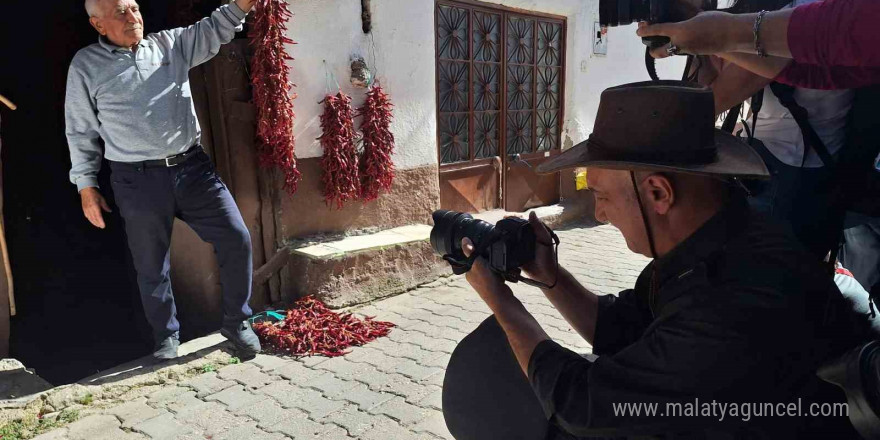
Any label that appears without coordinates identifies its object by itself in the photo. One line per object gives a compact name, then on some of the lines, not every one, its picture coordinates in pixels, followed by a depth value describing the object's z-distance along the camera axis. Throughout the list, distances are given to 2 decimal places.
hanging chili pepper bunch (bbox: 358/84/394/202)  4.54
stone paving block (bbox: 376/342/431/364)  3.51
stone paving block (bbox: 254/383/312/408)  2.99
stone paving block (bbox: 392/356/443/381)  3.24
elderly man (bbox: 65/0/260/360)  3.10
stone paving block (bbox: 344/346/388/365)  3.46
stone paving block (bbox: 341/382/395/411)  2.94
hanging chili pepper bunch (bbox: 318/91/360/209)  4.27
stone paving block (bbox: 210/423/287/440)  2.67
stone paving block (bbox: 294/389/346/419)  2.87
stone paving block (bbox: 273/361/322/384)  3.25
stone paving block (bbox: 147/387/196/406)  3.02
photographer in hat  1.33
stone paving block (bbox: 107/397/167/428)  2.84
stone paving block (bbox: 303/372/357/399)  3.08
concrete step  4.12
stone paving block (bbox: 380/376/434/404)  3.01
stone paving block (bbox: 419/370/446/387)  3.16
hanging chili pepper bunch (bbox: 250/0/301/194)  3.79
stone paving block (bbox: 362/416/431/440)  2.64
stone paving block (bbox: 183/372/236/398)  3.12
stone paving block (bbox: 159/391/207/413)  2.94
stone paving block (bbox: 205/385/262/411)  2.97
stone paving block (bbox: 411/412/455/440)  2.67
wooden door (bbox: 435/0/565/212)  5.70
